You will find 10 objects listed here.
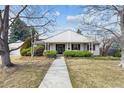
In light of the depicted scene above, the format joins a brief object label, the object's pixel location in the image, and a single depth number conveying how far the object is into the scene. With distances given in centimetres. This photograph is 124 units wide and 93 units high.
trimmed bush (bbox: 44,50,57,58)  871
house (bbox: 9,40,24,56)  1168
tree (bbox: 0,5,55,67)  550
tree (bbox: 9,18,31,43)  604
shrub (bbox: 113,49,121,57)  985
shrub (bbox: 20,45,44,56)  924
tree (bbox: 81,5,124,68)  549
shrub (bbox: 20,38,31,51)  988
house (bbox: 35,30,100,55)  1044
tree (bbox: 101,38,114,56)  1101
